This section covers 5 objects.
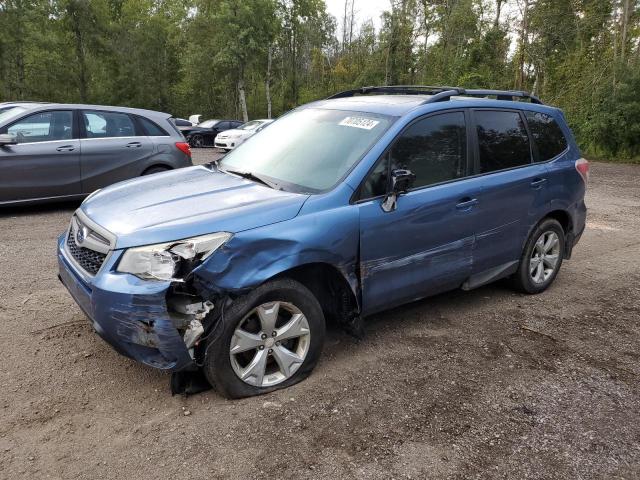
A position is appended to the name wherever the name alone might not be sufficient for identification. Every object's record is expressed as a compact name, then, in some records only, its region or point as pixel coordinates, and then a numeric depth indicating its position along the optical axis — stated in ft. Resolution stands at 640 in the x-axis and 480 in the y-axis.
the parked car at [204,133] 79.36
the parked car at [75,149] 23.85
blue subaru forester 9.44
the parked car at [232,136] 67.77
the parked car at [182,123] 47.10
